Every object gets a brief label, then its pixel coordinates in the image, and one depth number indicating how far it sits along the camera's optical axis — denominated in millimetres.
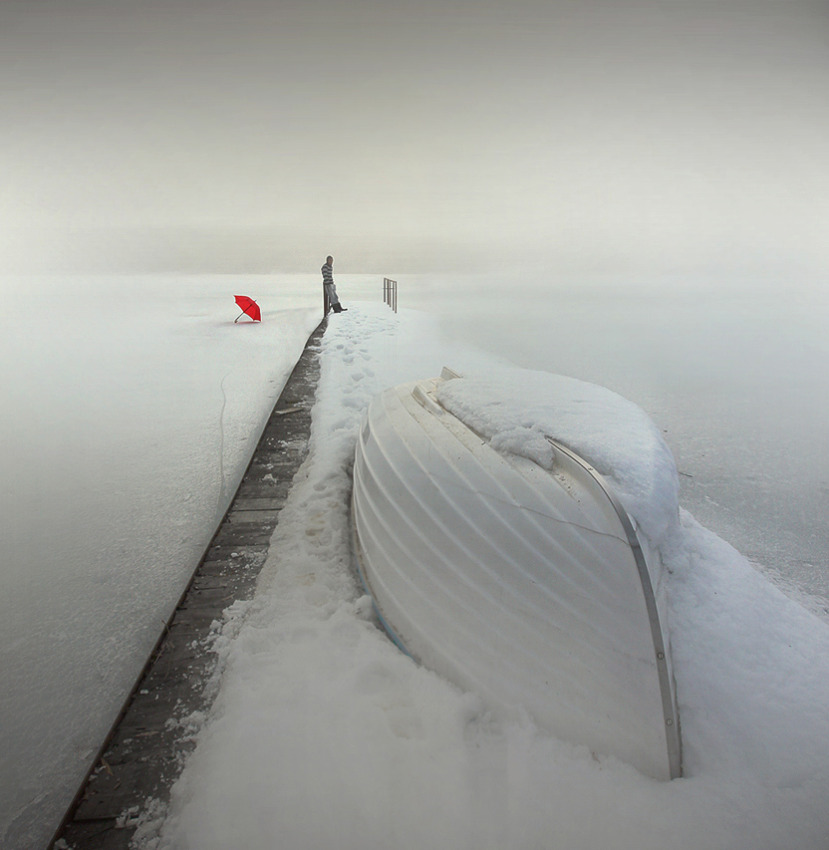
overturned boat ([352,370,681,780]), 1255
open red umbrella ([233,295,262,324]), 10203
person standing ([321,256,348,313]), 9203
